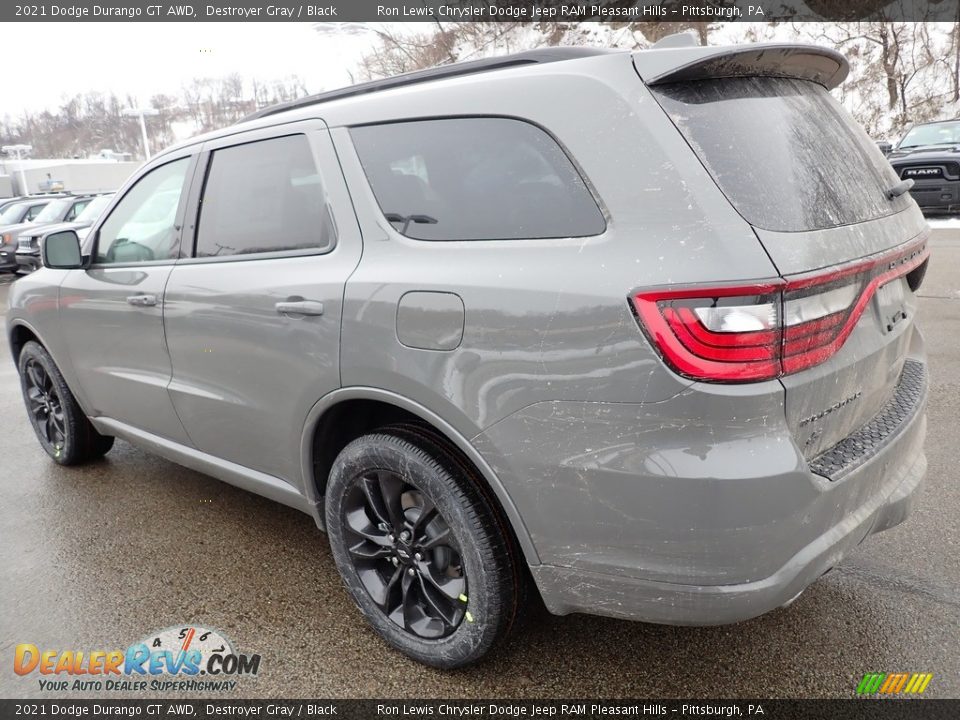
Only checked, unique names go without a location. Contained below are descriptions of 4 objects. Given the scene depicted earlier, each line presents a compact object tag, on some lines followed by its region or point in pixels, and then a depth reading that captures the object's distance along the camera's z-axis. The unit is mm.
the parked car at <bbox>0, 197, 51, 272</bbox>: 14227
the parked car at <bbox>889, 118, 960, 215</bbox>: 12375
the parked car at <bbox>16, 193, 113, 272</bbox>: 12894
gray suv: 1732
